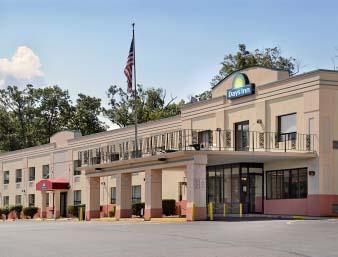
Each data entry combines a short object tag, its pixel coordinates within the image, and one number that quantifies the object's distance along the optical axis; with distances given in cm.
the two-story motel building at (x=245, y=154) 3819
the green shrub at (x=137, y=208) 5318
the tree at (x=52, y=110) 9694
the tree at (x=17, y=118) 9856
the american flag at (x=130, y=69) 4556
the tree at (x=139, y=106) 8662
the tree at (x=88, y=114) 9494
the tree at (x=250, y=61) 7281
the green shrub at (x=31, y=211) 6906
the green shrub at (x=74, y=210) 6171
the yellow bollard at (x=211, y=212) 3653
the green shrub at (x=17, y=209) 7169
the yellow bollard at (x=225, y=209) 4337
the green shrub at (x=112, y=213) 5721
